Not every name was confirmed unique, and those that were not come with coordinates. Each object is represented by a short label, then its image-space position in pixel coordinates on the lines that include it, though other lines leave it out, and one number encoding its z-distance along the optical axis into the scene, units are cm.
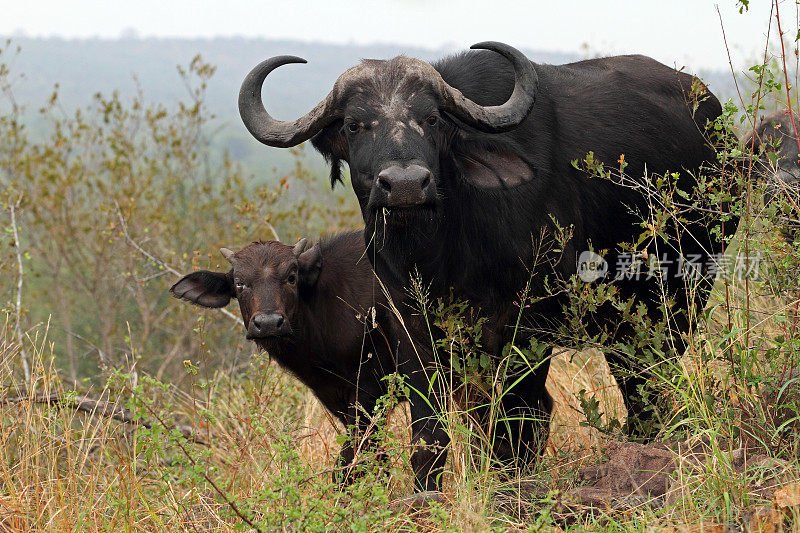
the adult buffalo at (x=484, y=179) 793
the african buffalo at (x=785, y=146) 1136
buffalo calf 1082
